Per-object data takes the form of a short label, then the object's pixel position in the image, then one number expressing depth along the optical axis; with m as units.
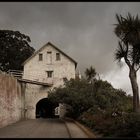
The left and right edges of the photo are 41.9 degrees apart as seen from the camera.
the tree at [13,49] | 32.96
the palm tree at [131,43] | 10.84
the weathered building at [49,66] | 26.39
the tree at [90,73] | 23.47
